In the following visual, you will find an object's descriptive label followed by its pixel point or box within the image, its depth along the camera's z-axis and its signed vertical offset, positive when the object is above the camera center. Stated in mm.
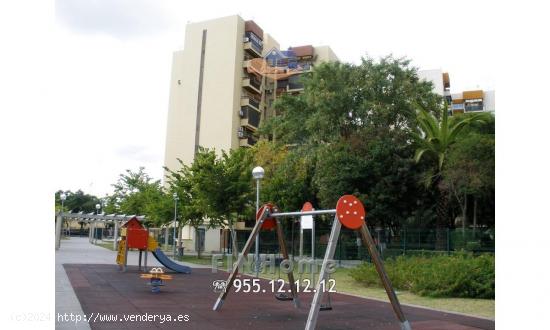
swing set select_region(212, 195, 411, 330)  6926 -302
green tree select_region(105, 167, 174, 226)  32156 +927
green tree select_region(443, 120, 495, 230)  22312 +2523
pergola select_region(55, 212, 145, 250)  31672 -640
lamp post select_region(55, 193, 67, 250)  31428 -1208
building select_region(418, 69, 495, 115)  64188 +16100
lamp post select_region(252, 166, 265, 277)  15567 +1298
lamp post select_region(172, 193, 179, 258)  29706 +459
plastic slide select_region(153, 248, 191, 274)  18312 -1905
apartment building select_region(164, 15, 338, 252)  46875 +11956
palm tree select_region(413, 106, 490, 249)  25094 +4113
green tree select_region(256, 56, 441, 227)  25906 +4593
